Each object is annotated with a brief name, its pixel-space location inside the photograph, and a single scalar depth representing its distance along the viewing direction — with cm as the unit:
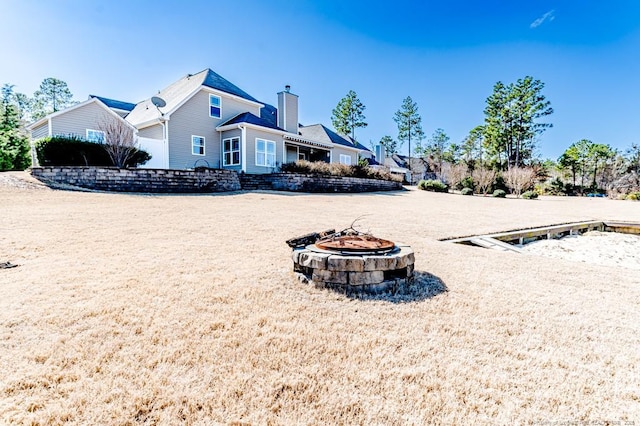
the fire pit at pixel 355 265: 323
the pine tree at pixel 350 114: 3916
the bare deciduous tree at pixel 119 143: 1220
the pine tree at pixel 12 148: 1781
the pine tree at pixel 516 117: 3478
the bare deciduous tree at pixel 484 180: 2320
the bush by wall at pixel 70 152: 1127
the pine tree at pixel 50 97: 3559
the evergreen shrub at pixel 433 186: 2178
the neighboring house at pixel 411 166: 4014
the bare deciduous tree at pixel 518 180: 2239
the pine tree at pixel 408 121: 4516
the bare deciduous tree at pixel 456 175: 2470
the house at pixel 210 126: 1564
